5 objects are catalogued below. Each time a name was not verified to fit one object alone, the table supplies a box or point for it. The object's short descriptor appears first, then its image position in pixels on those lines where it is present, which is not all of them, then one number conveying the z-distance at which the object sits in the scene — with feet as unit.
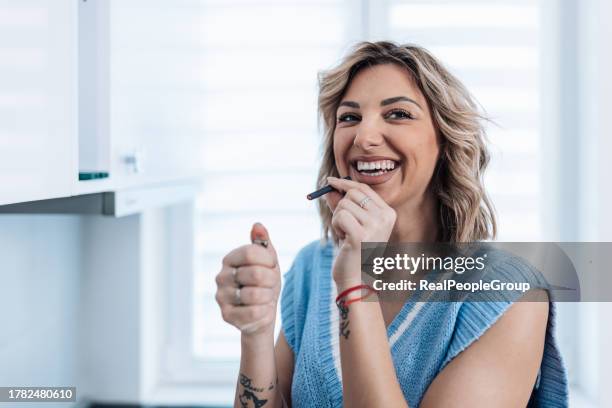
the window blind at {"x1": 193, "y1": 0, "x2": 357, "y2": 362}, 5.85
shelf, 3.44
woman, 2.95
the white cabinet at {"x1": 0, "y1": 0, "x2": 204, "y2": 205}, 2.47
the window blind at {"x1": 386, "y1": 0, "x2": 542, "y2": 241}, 5.65
